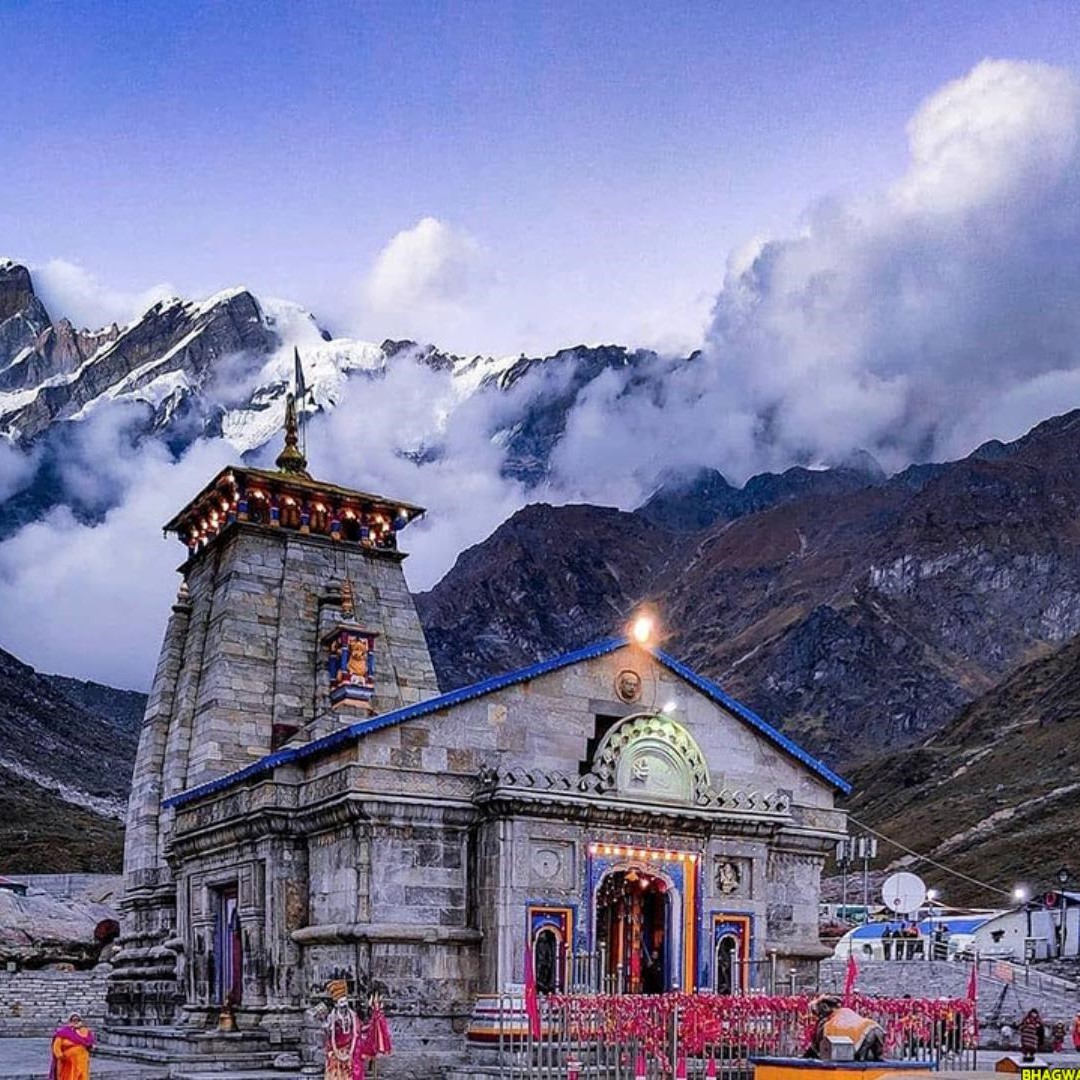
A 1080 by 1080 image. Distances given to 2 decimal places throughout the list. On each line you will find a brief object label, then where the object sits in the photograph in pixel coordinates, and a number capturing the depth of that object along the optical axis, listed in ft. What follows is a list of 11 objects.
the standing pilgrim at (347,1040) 60.13
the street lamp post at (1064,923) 168.55
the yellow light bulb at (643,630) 84.69
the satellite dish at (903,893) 129.80
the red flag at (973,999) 72.59
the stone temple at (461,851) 74.84
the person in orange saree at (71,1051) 60.49
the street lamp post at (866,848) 169.07
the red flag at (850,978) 65.08
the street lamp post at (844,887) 231.71
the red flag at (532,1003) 59.77
